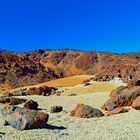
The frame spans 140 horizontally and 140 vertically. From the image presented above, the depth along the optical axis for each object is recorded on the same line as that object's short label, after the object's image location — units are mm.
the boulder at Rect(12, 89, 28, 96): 17406
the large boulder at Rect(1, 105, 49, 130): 7545
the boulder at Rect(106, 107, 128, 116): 9955
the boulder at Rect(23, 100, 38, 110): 11285
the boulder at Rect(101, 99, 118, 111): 10888
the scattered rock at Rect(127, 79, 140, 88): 12497
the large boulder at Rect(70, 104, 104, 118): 9563
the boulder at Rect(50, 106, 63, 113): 10793
